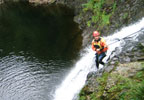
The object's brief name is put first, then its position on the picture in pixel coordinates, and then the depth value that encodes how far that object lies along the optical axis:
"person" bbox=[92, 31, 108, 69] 11.45
